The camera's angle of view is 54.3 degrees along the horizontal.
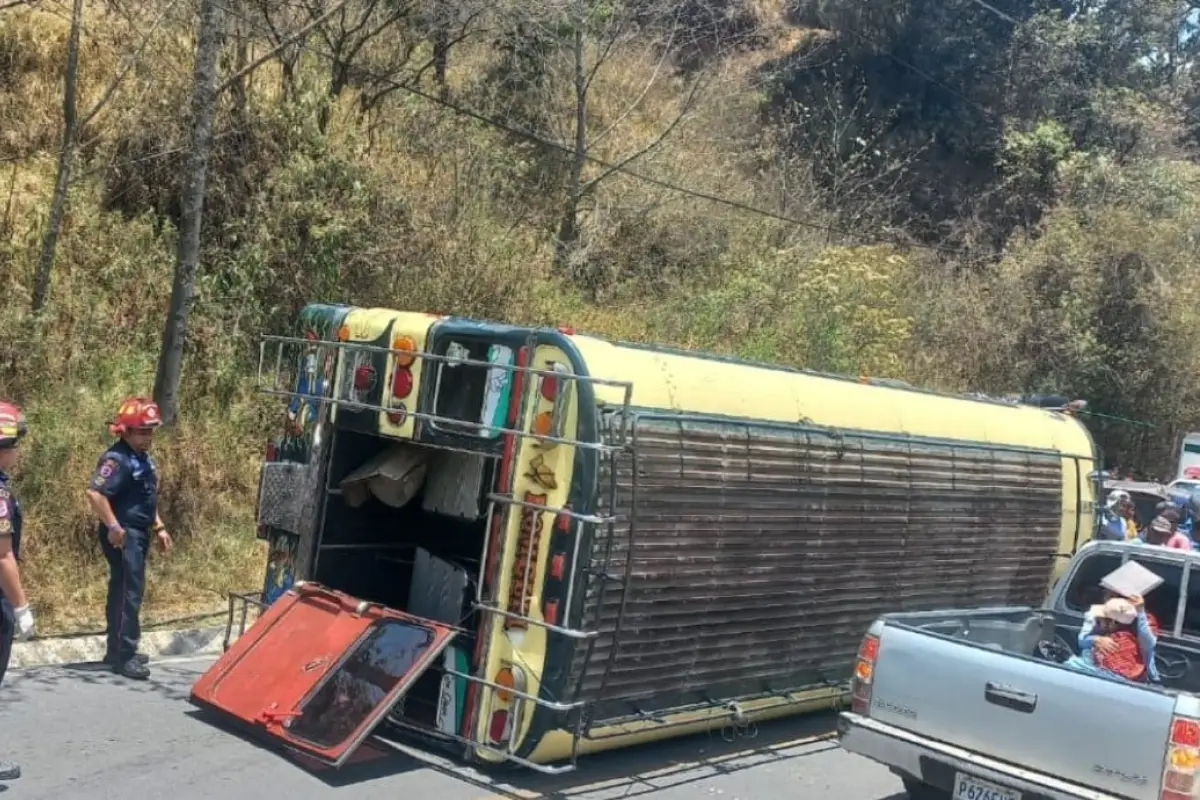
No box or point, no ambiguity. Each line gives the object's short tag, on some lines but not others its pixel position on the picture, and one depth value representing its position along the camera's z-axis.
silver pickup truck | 5.00
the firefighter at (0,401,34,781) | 5.16
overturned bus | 5.88
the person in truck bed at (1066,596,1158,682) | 6.38
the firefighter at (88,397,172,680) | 7.08
